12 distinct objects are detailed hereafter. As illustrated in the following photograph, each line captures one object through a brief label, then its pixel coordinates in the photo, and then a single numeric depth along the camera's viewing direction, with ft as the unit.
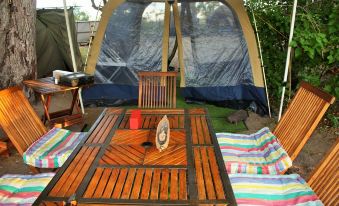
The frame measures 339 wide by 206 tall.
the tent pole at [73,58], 12.27
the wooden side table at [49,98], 11.32
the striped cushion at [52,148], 7.59
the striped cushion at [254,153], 7.13
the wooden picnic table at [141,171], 4.52
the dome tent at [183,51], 16.40
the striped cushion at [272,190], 5.90
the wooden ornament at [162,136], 6.07
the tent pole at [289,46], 11.15
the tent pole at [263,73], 15.40
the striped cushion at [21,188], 5.93
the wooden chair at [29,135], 7.57
